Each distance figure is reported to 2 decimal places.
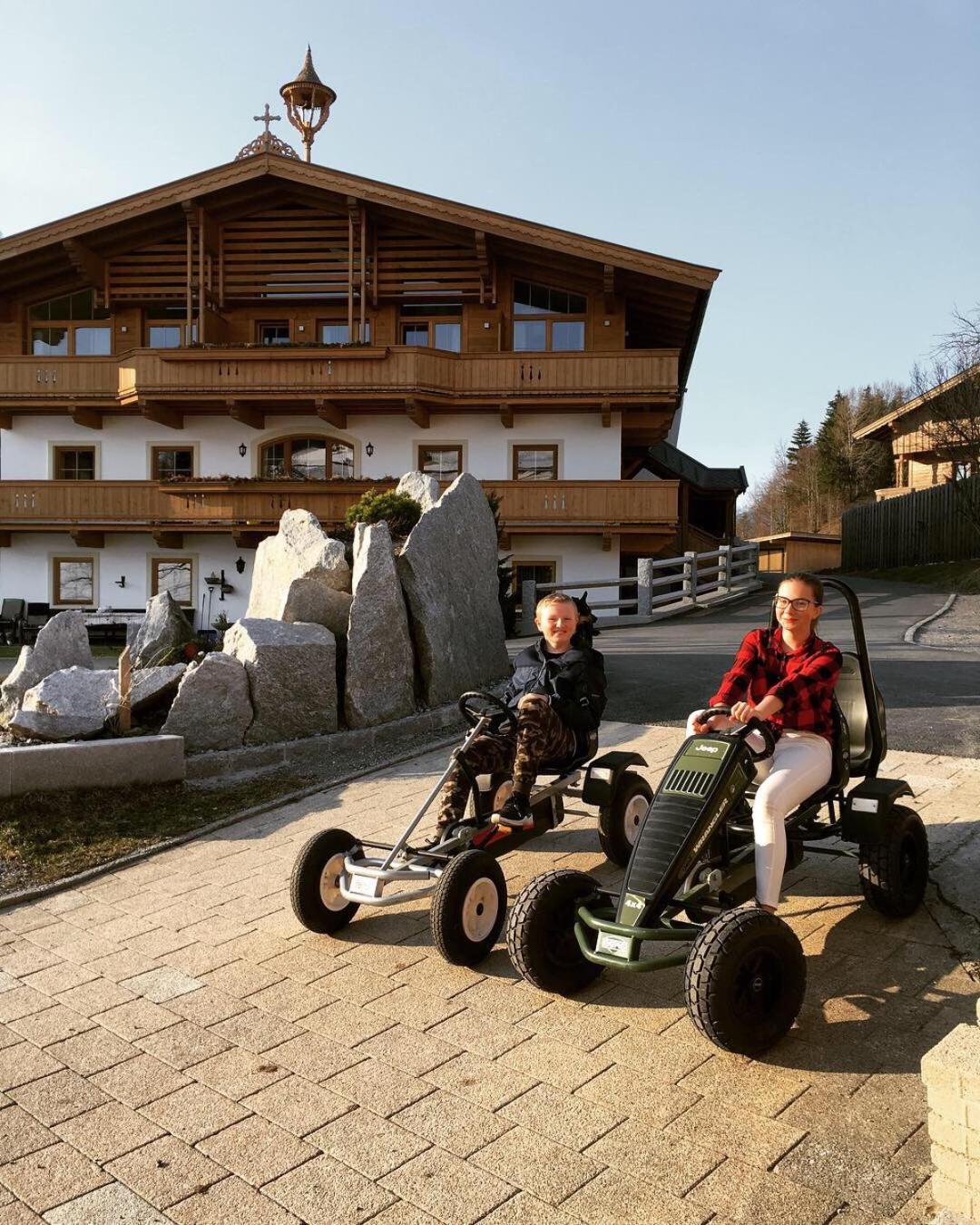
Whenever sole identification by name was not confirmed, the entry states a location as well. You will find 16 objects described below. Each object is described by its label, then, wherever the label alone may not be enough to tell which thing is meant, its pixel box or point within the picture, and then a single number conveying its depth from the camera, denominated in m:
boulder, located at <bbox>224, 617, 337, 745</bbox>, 8.24
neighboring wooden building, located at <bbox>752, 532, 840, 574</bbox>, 44.75
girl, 3.99
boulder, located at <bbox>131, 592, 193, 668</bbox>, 9.64
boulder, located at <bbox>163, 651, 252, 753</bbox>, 7.83
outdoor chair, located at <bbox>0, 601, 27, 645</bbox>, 21.21
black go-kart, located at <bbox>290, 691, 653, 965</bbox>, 4.23
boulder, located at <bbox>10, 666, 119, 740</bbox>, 7.49
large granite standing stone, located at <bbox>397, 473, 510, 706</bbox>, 9.45
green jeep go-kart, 3.38
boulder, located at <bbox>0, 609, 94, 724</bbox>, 8.70
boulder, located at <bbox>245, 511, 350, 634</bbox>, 9.17
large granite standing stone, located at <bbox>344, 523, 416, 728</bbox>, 8.80
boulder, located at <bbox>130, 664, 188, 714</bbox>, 8.05
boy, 4.96
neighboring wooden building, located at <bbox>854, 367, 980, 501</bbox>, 27.02
